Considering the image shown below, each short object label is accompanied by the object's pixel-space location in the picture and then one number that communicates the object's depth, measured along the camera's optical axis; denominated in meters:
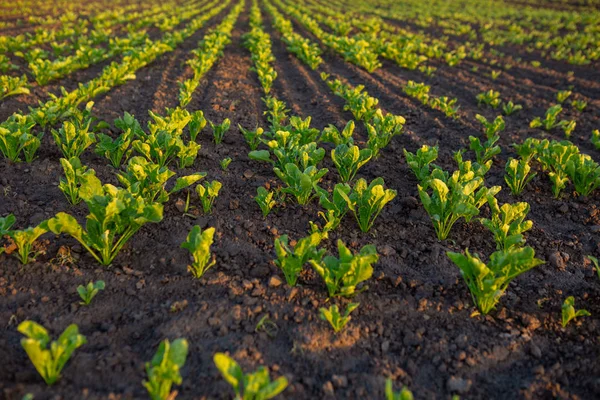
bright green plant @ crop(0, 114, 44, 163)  4.04
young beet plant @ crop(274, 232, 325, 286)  2.71
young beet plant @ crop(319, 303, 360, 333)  2.39
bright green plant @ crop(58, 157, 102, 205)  3.14
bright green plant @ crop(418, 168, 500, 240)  3.35
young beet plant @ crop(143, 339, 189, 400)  1.89
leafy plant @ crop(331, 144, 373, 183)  4.16
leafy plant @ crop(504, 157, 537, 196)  4.20
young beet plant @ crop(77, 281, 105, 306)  2.53
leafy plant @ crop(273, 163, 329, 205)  3.58
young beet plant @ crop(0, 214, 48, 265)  2.66
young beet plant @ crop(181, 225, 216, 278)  2.63
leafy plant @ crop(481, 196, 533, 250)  3.18
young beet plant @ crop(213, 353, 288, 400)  1.83
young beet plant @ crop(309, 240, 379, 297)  2.57
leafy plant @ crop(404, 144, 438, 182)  4.22
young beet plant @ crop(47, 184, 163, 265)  2.75
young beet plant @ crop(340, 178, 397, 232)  3.38
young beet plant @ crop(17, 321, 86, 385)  1.94
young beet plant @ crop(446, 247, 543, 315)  2.54
